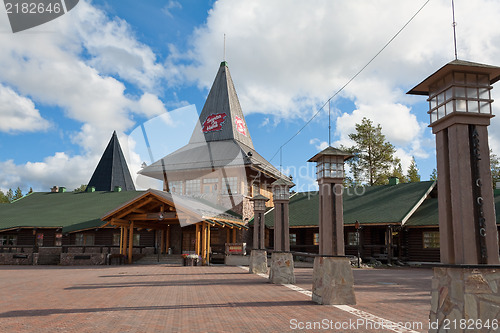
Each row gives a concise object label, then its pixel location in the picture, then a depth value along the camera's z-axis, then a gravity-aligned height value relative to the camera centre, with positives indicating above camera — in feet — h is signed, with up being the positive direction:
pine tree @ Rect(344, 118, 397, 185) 133.69 +21.92
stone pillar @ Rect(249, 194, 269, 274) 56.54 -2.39
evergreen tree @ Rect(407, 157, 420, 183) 150.30 +18.45
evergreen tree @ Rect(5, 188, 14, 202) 235.81 +17.39
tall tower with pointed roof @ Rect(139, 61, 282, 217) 96.07 +14.90
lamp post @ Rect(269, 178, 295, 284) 42.60 -1.72
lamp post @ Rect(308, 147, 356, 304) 28.35 -0.98
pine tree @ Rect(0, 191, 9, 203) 215.31 +14.08
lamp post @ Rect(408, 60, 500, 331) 15.70 +1.38
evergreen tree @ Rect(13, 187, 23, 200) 231.75 +18.13
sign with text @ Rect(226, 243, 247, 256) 79.71 -4.50
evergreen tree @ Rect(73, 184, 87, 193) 208.96 +18.79
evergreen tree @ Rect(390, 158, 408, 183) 134.48 +17.82
